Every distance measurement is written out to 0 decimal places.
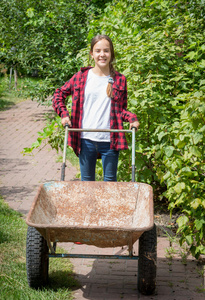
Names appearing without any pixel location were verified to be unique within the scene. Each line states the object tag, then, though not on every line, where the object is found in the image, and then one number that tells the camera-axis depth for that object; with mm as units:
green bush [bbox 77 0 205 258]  3578
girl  3850
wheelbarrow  3012
